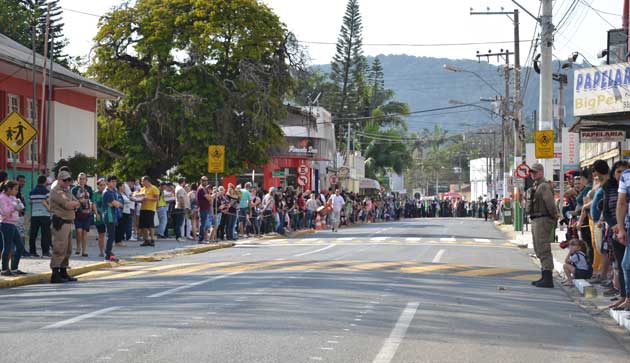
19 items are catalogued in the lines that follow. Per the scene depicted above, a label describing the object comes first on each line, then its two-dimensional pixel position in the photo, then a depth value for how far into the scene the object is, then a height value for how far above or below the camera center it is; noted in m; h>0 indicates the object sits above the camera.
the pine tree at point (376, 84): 104.88 +12.13
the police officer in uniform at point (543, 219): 16.58 -0.28
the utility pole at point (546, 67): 28.48 +3.85
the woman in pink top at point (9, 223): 17.62 -0.45
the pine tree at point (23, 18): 54.19 +9.89
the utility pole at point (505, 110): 58.31 +5.49
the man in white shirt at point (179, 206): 31.36 -0.22
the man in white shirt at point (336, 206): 43.17 -0.25
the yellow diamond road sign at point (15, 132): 21.03 +1.38
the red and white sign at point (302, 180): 52.56 +1.04
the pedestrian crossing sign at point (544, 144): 27.33 +1.57
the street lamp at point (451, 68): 50.56 +6.74
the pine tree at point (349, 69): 91.69 +12.15
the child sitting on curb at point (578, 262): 17.17 -1.01
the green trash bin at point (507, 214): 59.41 -0.73
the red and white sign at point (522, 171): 38.59 +1.19
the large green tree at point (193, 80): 43.47 +5.21
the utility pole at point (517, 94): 46.52 +5.00
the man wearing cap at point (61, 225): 17.25 -0.46
